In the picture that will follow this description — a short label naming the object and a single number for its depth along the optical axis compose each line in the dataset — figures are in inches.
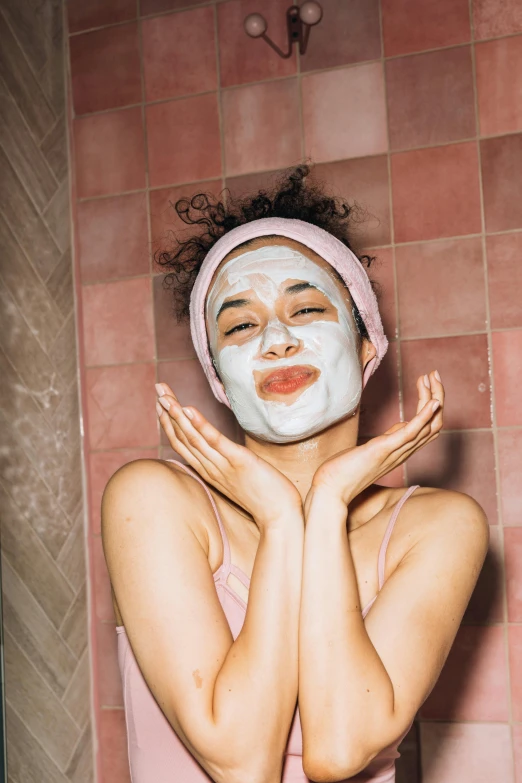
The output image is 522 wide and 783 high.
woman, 35.8
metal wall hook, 67.2
